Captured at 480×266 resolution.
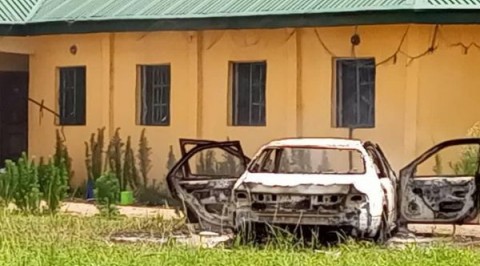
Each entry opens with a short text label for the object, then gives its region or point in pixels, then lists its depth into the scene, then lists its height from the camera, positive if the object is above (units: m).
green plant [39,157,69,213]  18.58 -0.99
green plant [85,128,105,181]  23.06 -0.63
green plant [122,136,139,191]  22.64 -0.88
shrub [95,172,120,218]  18.48 -1.12
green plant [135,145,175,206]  21.84 -1.22
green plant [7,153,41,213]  18.58 -0.99
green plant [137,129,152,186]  22.62 -0.67
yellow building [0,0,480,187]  19.66 +0.96
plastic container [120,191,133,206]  21.54 -1.32
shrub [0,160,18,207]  18.98 -0.97
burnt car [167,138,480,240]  14.84 -0.84
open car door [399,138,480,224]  16.47 -0.93
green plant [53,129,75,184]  23.09 -0.64
